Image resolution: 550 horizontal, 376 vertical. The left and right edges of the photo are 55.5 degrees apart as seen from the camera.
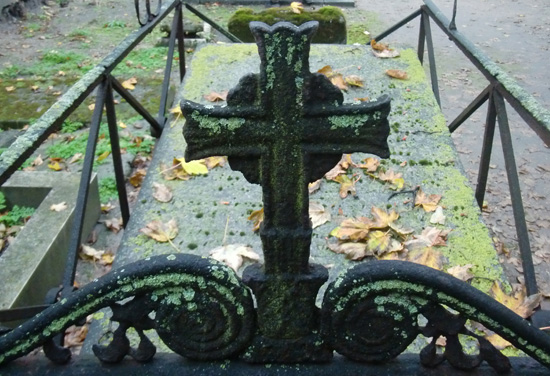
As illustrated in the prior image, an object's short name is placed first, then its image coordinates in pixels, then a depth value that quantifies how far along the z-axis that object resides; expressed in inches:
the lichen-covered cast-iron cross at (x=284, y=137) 41.1
